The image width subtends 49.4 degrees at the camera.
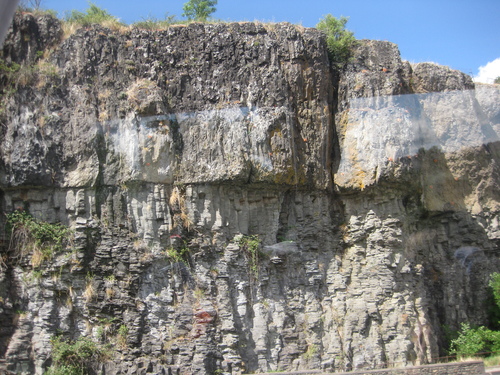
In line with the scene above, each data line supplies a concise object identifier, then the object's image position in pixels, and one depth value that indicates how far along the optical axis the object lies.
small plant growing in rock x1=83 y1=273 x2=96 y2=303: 10.71
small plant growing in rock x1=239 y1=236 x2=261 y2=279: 11.68
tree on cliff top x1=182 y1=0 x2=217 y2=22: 18.11
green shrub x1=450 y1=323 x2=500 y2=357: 12.48
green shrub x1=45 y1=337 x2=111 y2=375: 10.18
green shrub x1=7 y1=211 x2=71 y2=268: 10.84
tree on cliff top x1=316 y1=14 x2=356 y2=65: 13.52
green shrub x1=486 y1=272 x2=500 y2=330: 13.37
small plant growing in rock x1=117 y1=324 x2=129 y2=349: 10.54
